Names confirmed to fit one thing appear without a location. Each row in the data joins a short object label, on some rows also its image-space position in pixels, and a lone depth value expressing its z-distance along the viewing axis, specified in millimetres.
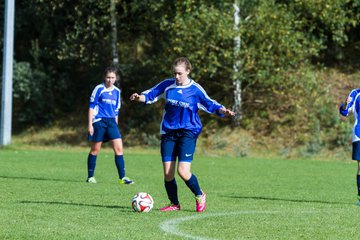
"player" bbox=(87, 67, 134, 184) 28203
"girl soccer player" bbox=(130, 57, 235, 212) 19797
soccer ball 19562
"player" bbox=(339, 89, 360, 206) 22766
